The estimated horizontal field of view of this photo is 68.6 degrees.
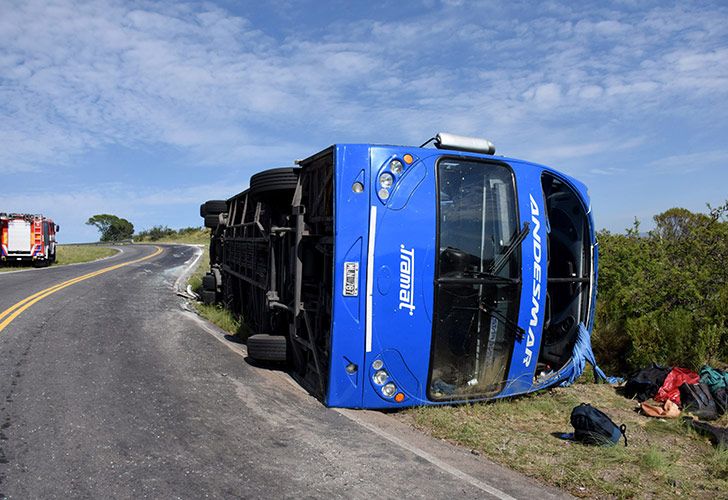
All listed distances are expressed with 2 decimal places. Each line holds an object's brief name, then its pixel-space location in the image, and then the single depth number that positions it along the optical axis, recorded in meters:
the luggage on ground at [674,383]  6.06
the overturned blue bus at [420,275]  5.15
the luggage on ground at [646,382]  6.36
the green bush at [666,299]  7.39
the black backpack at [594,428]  4.69
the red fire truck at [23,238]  25.14
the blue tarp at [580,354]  6.55
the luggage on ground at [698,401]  5.74
